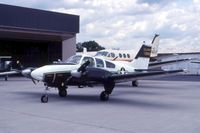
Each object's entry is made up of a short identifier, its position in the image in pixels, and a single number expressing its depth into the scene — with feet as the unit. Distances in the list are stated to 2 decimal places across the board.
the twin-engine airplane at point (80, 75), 46.06
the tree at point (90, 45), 306.80
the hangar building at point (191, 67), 184.41
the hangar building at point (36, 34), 119.75
